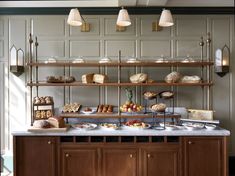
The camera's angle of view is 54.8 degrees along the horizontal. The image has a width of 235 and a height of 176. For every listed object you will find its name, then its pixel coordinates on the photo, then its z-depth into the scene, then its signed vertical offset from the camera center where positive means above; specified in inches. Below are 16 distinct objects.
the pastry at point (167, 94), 144.2 -4.2
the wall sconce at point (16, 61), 156.1 +18.8
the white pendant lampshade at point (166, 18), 124.5 +38.2
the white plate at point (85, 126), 135.6 -23.6
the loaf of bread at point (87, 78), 143.4 +6.1
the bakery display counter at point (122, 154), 126.5 -37.3
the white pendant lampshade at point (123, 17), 123.2 +38.4
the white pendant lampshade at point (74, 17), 123.0 +38.4
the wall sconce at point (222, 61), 156.5 +18.4
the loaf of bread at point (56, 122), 131.4 -19.9
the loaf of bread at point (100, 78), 143.0 +6.1
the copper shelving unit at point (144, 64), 140.6 +14.4
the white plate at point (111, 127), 135.5 -24.0
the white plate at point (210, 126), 132.6 -23.2
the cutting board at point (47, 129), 128.1 -23.7
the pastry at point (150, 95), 142.3 -4.7
